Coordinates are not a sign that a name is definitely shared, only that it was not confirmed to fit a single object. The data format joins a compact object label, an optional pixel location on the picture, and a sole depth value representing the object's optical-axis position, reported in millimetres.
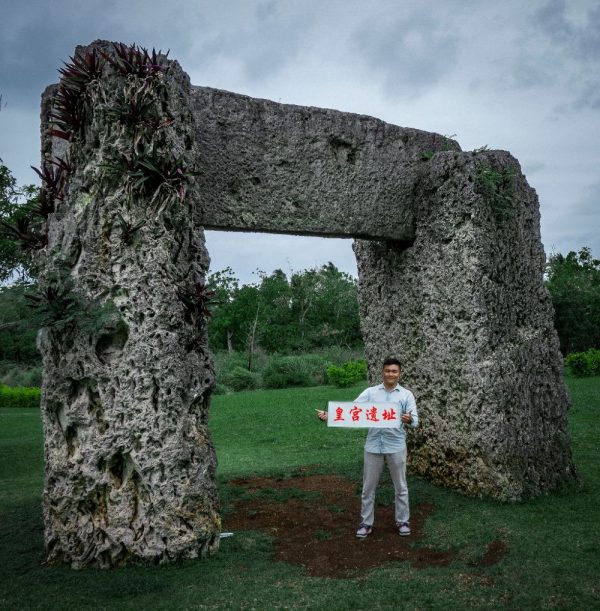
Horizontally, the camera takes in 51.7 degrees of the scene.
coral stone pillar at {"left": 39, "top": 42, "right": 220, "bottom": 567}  4824
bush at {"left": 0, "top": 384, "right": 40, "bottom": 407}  18625
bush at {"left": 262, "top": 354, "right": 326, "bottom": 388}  20141
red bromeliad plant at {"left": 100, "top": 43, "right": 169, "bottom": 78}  5000
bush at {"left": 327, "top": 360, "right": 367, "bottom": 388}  18297
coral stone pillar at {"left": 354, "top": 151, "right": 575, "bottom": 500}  6480
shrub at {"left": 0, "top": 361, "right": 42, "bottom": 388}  21719
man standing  5312
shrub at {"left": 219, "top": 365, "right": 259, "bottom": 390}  20641
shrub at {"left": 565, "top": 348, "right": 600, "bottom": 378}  17719
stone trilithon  4867
